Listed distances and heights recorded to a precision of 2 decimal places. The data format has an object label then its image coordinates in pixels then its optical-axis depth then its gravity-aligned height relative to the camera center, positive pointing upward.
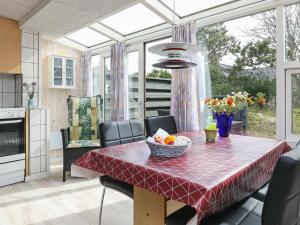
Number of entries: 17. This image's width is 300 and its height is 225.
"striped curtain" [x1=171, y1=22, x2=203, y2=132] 3.00 +0.28
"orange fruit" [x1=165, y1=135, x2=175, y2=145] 1.60 -0.18
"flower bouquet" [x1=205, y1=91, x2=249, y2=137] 2.22 +0.04
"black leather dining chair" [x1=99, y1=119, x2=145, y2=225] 1.88 -0.21
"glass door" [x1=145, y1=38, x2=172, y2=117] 3.63 +0.36
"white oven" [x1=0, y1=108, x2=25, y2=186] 3.10 -0.42
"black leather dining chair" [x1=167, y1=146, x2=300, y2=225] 0.97 -0.37
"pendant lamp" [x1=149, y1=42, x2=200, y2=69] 1.79 +0.46
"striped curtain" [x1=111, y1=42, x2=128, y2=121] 4.05 +0.49
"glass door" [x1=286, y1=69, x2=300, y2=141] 2.38 +0.07
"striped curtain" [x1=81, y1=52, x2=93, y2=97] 4.77 +0.76
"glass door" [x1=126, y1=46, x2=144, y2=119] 3.90 +0.50
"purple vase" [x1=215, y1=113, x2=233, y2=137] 2.29 -0.10
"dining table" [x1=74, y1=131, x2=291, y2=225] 1.13 -0.32
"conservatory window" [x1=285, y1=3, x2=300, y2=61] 2.37 +0.78
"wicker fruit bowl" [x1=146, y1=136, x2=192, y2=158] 1.56 -0.23
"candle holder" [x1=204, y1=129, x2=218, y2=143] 2.09 -0.19
